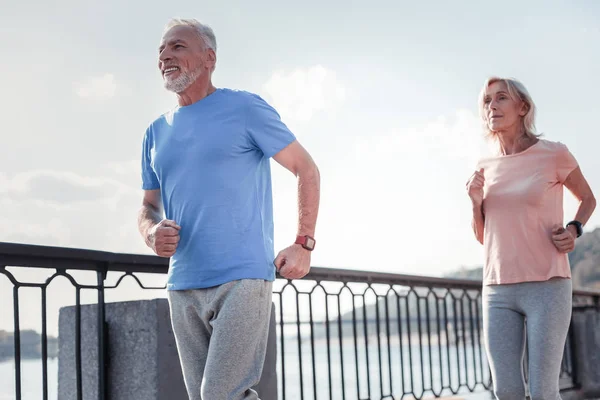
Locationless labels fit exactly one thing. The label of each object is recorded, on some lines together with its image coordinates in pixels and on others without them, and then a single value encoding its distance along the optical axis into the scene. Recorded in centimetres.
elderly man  198
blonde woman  284
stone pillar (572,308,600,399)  675
